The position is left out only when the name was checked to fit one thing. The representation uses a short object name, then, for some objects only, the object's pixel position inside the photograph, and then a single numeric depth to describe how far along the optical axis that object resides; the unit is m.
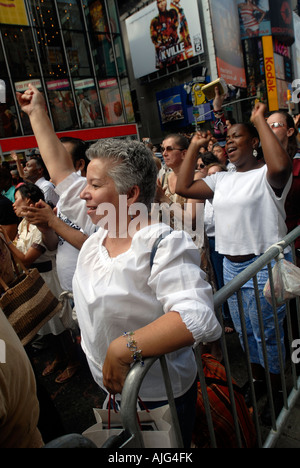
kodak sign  29.17
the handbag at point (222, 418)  1.69
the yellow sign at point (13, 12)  16.61
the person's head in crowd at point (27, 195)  3.24
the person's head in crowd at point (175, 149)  3.54
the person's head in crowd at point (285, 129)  3.03
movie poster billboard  24.23
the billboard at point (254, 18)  28.04
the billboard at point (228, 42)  24.22
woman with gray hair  1.12
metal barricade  1.04
